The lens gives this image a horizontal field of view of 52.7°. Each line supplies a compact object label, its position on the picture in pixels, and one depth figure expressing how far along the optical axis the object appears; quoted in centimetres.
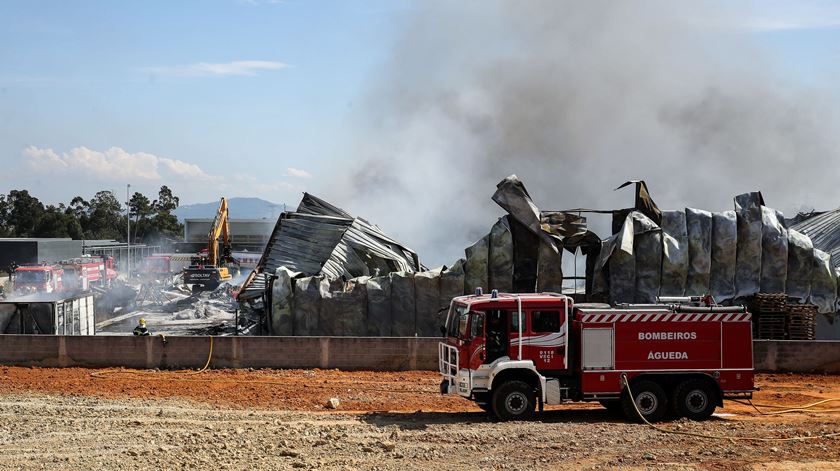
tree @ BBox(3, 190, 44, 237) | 10425
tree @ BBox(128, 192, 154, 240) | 11488
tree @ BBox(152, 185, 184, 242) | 11000
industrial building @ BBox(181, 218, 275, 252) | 9275
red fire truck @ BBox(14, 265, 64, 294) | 4400
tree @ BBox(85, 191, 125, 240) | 11088
